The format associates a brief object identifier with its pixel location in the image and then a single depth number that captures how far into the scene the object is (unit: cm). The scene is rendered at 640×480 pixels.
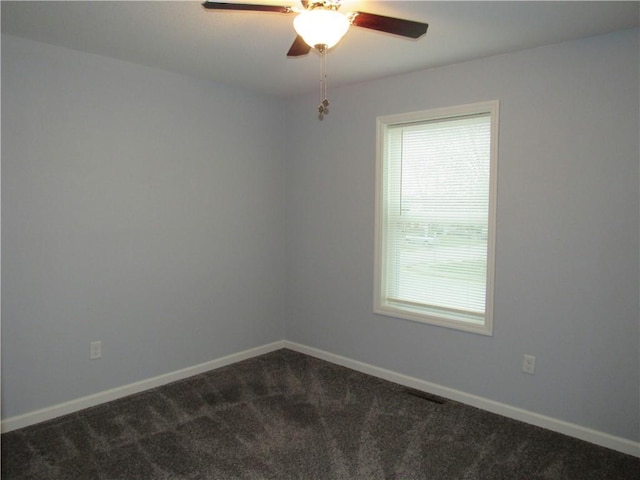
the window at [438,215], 315
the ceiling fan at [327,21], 181
